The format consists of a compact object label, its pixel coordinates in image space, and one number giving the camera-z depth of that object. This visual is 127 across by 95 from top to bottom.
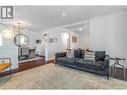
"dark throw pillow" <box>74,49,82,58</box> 3.30
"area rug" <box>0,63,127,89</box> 1.88
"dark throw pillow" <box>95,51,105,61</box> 2.75
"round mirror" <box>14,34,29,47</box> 5.20
